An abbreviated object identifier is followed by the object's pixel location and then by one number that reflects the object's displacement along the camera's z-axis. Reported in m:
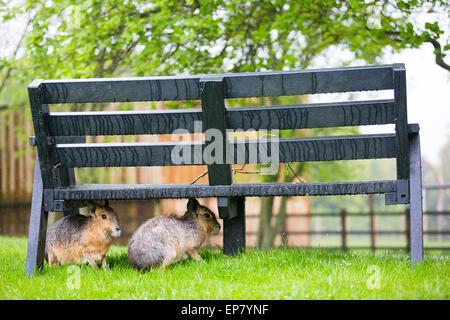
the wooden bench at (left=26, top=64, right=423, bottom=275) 6.50
